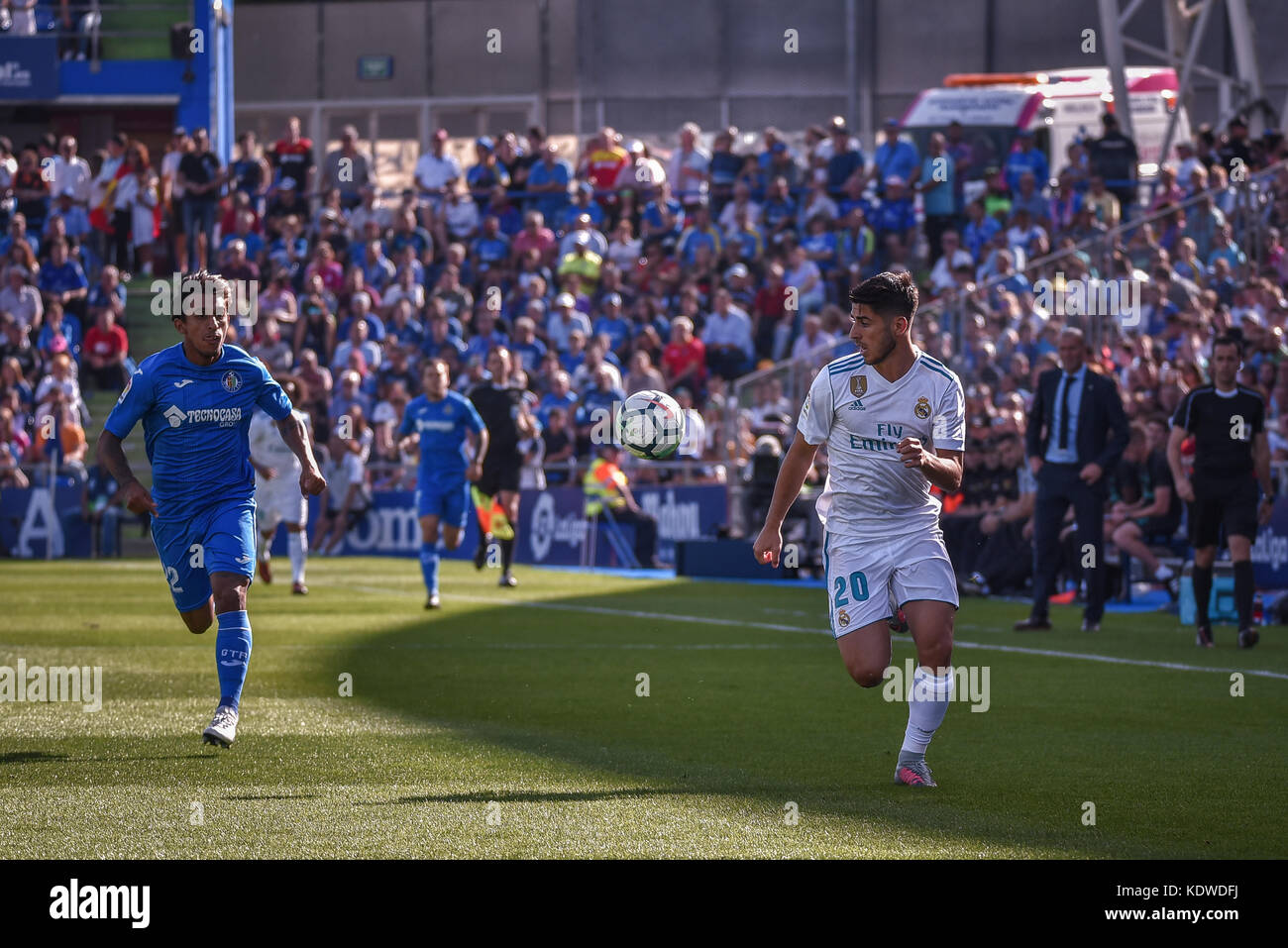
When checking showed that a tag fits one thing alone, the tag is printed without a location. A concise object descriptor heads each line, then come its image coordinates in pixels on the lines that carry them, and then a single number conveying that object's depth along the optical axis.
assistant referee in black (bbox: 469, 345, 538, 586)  23.09
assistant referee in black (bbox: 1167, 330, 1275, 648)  15.04
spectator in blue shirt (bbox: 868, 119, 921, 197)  31.38
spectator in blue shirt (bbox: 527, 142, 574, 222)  34.19
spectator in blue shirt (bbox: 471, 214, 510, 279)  33.34
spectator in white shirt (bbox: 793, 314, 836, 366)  26.73
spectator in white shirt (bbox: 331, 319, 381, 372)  31.45
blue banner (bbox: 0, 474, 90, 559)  30.75
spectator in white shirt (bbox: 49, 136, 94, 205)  34.97
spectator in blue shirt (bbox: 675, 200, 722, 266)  31.64
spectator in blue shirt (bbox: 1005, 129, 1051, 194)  30.30
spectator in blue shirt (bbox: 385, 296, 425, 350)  31.53
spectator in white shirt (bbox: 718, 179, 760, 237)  31.80
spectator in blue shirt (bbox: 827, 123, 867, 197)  31.97
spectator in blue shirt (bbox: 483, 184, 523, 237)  34.19
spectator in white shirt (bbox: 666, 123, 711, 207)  33.66
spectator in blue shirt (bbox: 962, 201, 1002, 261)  29.31
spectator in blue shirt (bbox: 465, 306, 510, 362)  30.59
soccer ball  10.34
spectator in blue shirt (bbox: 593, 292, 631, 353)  30.48
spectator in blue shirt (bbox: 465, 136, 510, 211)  34.94
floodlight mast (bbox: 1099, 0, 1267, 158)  31.69
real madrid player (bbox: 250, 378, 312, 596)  21.47
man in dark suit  16.75
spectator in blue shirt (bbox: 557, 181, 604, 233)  33.34
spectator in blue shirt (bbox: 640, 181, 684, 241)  32.88
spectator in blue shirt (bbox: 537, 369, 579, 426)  28.70
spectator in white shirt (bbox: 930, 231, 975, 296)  28.52
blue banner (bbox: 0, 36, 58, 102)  38.78
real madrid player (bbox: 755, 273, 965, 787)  8.61
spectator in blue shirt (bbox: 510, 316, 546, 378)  30.11
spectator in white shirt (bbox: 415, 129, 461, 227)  35.44
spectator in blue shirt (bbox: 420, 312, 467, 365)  30.62
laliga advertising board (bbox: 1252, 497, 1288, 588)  19.64
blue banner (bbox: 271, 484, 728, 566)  27.55
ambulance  33.72
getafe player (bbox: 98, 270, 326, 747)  10.02
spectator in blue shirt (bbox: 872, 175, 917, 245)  30.77
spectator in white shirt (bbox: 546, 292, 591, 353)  30.80
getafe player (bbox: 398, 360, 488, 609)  19.94
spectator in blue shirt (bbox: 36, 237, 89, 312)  33.41
